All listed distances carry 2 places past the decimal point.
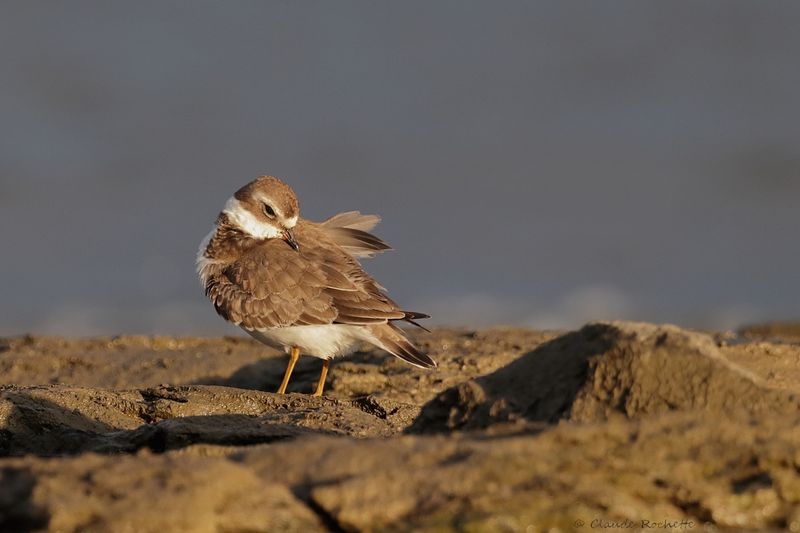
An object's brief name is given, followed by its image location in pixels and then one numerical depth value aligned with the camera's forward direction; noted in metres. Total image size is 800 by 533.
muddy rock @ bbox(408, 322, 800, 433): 8.87
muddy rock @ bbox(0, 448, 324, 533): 6.25
